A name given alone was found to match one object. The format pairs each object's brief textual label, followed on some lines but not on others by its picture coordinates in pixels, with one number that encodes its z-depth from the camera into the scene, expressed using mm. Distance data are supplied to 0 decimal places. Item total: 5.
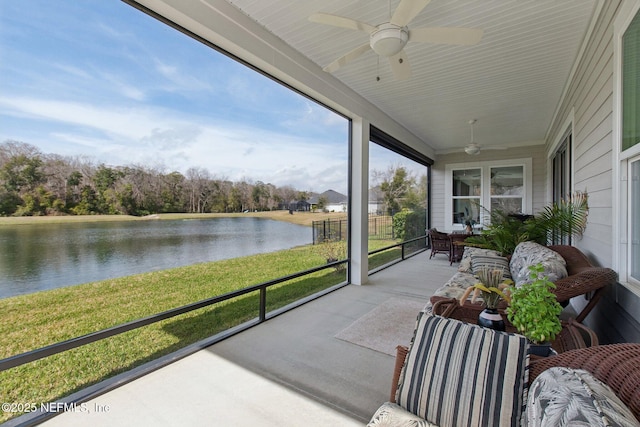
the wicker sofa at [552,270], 1973
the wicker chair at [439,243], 6840
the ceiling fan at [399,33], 2037
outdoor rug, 2791
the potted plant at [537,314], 1313
